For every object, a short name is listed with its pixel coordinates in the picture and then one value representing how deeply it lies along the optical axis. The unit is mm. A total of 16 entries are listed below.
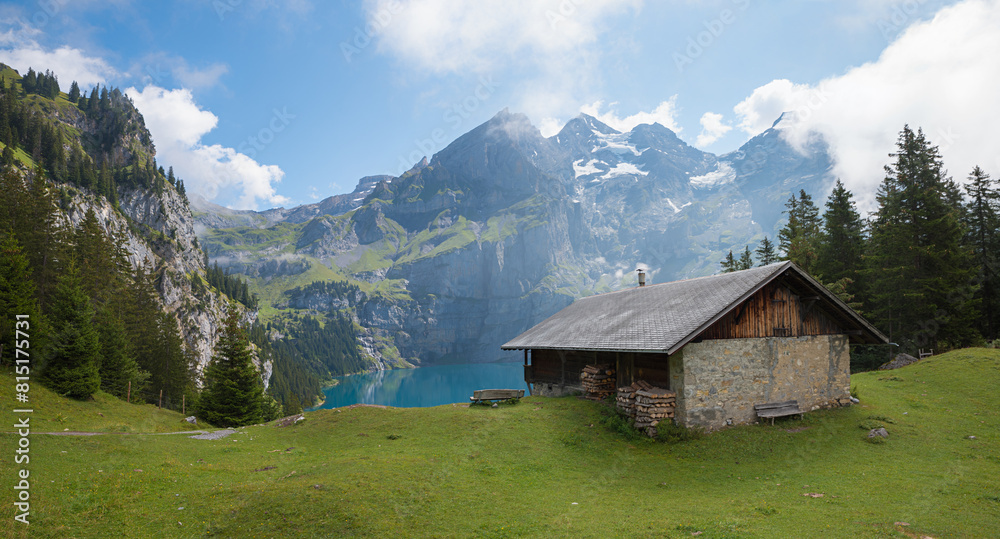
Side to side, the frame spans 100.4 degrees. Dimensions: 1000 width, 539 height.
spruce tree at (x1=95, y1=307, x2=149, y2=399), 31938
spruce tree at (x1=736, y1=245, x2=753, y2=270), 62100
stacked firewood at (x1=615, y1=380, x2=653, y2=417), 17344
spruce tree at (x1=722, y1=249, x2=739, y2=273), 62338
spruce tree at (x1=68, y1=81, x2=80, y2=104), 137000
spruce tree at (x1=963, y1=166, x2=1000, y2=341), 36969
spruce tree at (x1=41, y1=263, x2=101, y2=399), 24042
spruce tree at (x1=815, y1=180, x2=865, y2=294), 45344
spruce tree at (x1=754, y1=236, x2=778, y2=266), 58500
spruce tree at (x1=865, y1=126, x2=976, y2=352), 34094
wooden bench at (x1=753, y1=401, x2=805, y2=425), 17078
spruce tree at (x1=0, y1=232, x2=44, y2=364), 23891
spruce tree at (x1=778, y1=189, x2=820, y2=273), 45594
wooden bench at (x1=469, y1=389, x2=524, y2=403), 23647
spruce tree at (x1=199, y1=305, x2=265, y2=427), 32781
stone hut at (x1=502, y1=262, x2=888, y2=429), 16250
